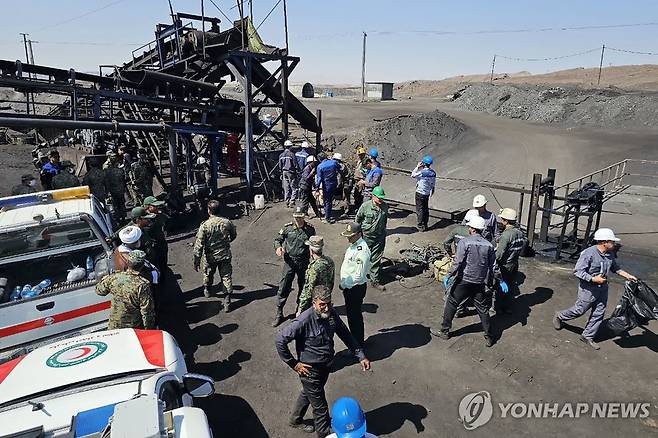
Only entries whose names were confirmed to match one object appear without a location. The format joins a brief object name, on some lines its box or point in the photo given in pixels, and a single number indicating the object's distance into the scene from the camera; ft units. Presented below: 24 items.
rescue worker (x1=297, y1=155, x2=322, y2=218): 38.50
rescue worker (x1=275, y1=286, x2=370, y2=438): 14.28
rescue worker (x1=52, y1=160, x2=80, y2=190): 35.88
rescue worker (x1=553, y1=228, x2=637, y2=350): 20.35
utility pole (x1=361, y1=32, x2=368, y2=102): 180.14
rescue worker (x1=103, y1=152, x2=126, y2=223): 38.68
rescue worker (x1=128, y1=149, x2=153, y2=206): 39.73
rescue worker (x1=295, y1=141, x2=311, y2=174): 45.60
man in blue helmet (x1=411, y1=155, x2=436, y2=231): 34.96
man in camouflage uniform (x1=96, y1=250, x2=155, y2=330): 17.15
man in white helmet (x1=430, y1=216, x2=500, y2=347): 20.44
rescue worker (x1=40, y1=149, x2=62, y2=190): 40.94
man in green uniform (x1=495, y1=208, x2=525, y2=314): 23.12
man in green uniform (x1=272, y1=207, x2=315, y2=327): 22.97
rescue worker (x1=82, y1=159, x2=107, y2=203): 37.52
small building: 182.19
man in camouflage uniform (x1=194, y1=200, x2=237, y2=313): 24.66
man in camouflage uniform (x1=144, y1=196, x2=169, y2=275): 26.05
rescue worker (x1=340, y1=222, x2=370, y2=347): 19.79
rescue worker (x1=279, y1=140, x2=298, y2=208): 43.70
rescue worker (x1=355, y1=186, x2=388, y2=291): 27.22
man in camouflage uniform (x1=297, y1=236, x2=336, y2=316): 19.26
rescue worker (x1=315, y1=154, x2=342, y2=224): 37.58
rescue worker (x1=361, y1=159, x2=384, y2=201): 35.32
